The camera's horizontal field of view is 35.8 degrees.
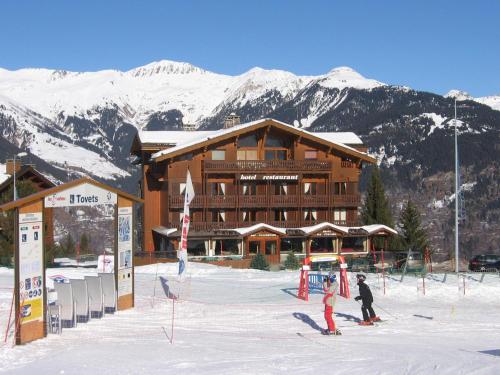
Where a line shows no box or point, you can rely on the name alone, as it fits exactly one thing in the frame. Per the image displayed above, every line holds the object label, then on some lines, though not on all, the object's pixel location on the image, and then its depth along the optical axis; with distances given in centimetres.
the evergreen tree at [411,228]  6506
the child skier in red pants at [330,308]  1875
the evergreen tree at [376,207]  6316
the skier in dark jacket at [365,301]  2025
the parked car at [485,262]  4131
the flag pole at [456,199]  3437
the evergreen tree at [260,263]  4138
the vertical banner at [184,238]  2414
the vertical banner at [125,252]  2206
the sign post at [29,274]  1727
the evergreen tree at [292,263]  4106
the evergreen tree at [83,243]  8940
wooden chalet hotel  5022
